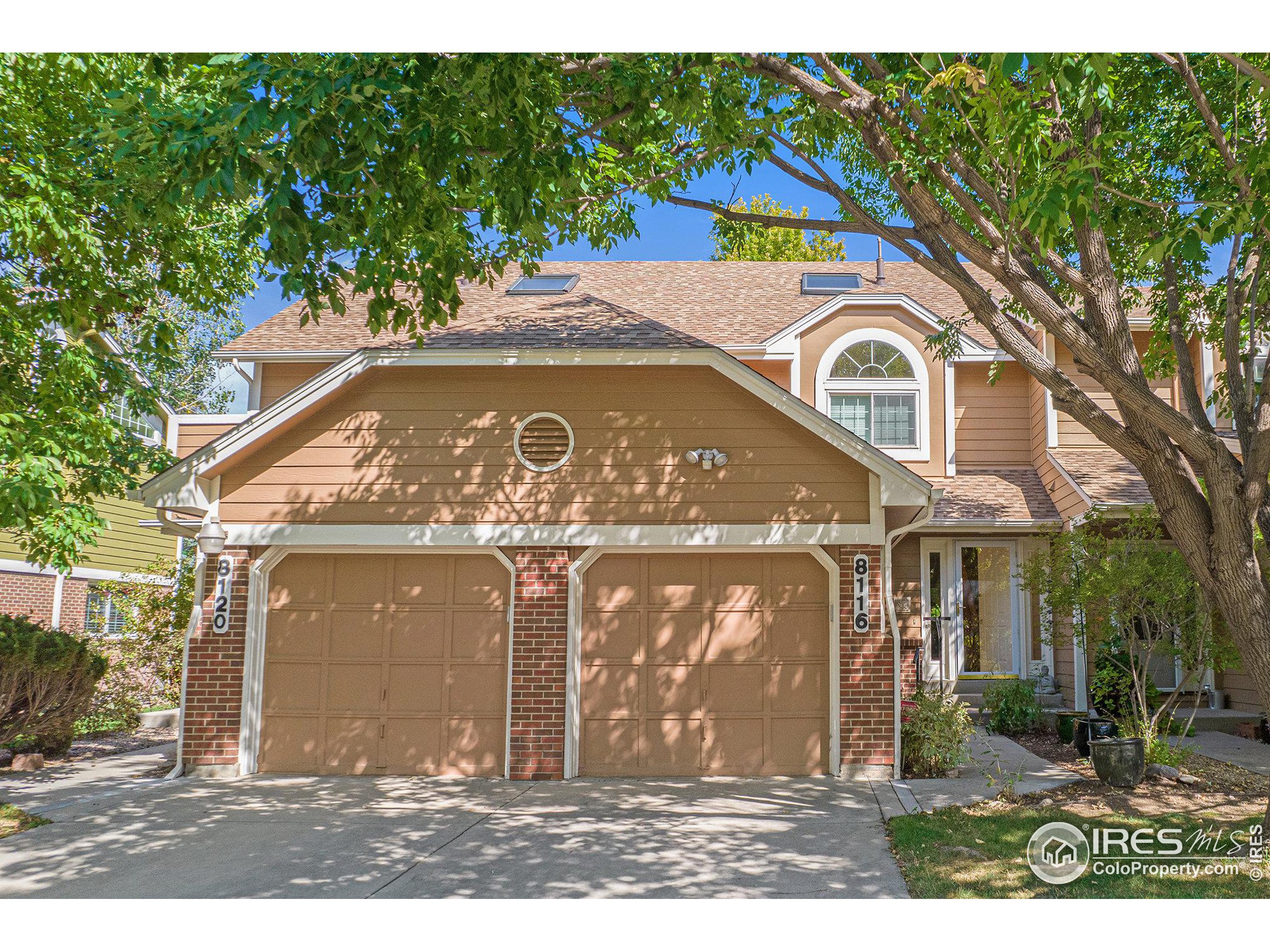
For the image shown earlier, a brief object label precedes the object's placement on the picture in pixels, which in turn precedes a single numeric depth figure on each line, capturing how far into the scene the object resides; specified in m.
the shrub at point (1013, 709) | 12.70
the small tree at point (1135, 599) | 9.60
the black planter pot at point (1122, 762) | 8.83
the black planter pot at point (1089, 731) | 9.96
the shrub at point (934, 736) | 9.77
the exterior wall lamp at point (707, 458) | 10.04
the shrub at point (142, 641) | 12.91
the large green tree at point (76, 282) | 8.32
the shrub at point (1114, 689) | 10.87
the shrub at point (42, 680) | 10.26
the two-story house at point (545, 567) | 9.95
